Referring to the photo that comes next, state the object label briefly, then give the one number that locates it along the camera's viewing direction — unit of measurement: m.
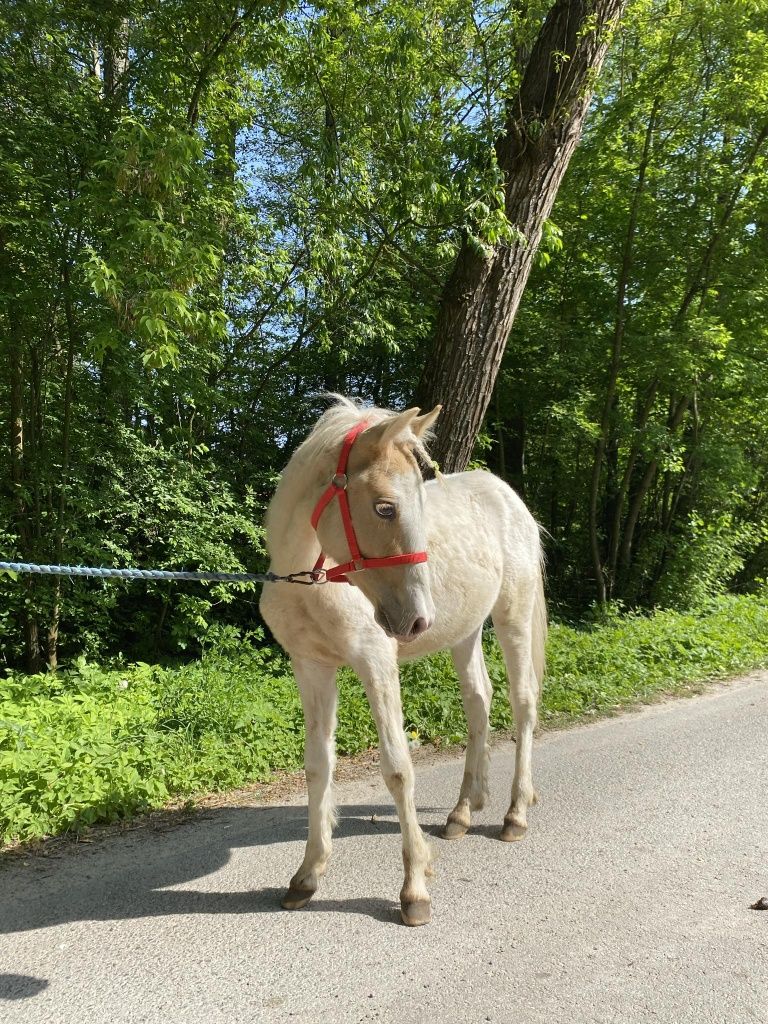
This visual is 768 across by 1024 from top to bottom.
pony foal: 2.64
